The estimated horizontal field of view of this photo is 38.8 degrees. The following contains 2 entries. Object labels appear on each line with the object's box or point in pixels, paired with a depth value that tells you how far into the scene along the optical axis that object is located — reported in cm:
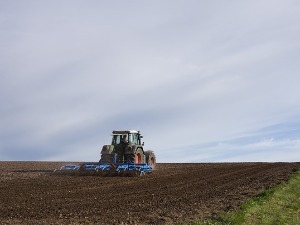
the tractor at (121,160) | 2441
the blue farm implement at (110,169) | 2420
